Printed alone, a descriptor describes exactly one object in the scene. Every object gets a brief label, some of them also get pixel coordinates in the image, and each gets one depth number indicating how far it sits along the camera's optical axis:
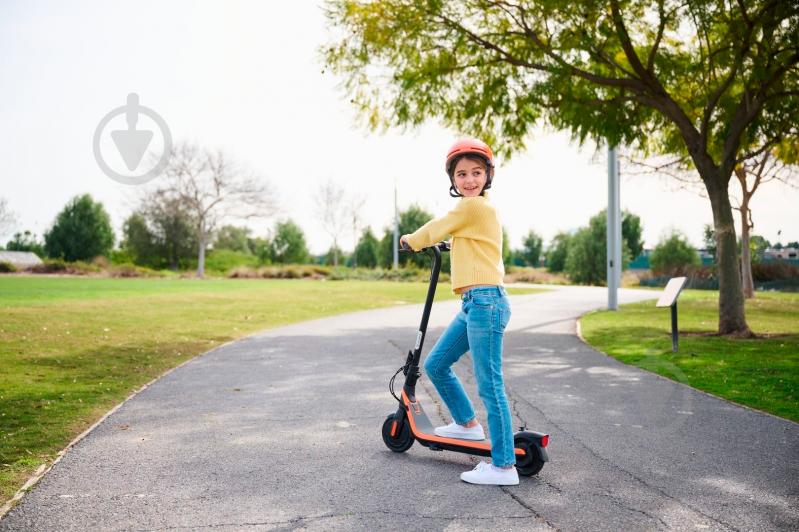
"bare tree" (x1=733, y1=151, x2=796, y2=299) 23.73
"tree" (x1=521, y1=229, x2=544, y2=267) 62.66
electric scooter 4.05
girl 3.91
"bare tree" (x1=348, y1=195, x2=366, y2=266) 60.44
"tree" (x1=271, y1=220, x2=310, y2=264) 64.12
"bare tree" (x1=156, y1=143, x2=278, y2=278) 55.50
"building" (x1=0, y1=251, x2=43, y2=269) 55.84
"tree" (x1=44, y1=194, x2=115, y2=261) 61.91
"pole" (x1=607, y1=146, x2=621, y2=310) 17.27
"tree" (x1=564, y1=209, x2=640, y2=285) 41.12
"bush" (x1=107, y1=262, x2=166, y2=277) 48.19
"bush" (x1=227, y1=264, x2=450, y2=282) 48.81
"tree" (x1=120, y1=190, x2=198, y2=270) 61.78
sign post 9.82
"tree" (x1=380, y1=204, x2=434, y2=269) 54.72
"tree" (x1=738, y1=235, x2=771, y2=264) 37.96
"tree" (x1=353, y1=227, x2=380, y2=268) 59.03
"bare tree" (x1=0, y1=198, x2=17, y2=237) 53.69
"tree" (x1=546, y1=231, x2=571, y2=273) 51.59
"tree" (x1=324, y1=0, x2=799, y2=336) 11.77
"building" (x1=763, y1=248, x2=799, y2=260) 49.36
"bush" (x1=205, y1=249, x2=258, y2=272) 63.22
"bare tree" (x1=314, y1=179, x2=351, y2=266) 60.62
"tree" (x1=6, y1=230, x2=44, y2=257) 64.06
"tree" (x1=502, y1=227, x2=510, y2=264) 54.19
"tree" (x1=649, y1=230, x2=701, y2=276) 41.44
